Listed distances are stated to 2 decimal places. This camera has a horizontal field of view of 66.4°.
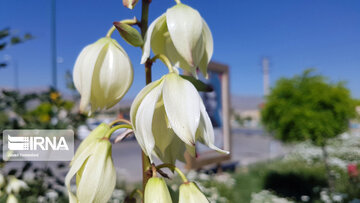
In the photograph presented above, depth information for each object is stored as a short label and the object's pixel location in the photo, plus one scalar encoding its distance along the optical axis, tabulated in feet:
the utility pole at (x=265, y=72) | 52.79
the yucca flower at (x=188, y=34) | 1.02
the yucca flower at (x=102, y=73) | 1.07
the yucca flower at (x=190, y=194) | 0.98
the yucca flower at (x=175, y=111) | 0.89
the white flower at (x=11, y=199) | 2.15
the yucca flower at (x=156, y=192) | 0.92
